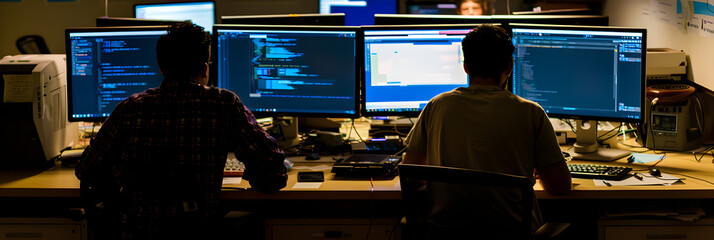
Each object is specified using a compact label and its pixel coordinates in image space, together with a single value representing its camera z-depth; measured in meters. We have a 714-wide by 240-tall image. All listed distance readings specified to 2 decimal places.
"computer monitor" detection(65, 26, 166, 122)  2.65
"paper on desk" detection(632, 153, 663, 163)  2.57
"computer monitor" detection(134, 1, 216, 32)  5.43
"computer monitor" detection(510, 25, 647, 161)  2.51
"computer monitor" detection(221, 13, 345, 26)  2.96
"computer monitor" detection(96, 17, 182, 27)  3.04
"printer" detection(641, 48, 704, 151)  2.74
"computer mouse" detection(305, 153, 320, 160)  2.64
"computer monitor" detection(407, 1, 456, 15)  5.70
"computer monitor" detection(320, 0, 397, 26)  5.66
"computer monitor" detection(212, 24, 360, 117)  2.65
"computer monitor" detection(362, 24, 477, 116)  2.66
